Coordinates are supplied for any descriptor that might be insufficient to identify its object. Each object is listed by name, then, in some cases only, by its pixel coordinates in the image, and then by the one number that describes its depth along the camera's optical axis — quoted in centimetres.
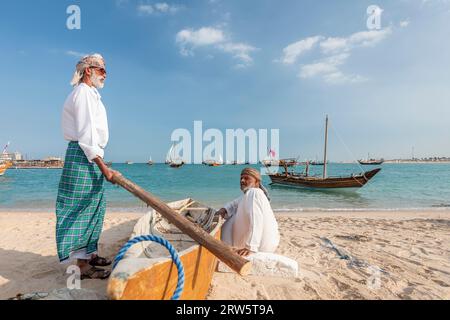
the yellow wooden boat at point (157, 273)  134
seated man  290
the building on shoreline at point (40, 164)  8688
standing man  254
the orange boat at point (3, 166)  3742
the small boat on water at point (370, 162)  11509
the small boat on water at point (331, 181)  1992
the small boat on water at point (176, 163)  8350
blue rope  165
